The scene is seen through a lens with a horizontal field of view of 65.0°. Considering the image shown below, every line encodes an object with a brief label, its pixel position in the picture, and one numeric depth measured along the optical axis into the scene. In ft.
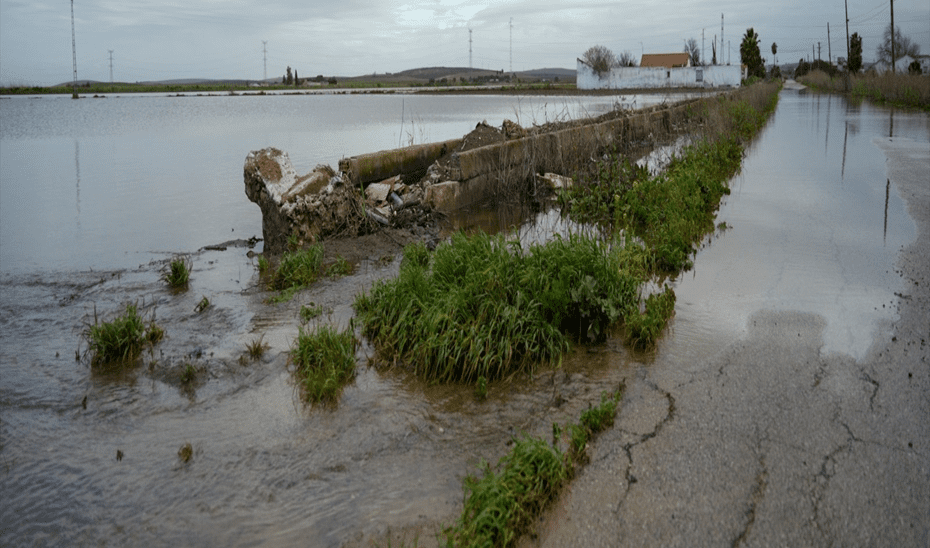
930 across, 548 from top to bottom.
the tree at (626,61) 366.55
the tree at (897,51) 329.52
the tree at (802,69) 468.34
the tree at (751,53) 364.79
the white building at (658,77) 278.19
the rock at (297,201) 29.19
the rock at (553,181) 41.27
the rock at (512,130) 46.65
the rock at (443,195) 34.78
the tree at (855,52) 292.81
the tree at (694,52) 361.51
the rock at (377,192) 34.73
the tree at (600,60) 314.55
